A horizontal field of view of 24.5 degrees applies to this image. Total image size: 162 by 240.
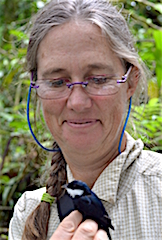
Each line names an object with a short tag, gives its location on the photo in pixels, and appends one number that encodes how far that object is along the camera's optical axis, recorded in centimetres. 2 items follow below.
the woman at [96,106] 100
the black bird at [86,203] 84
